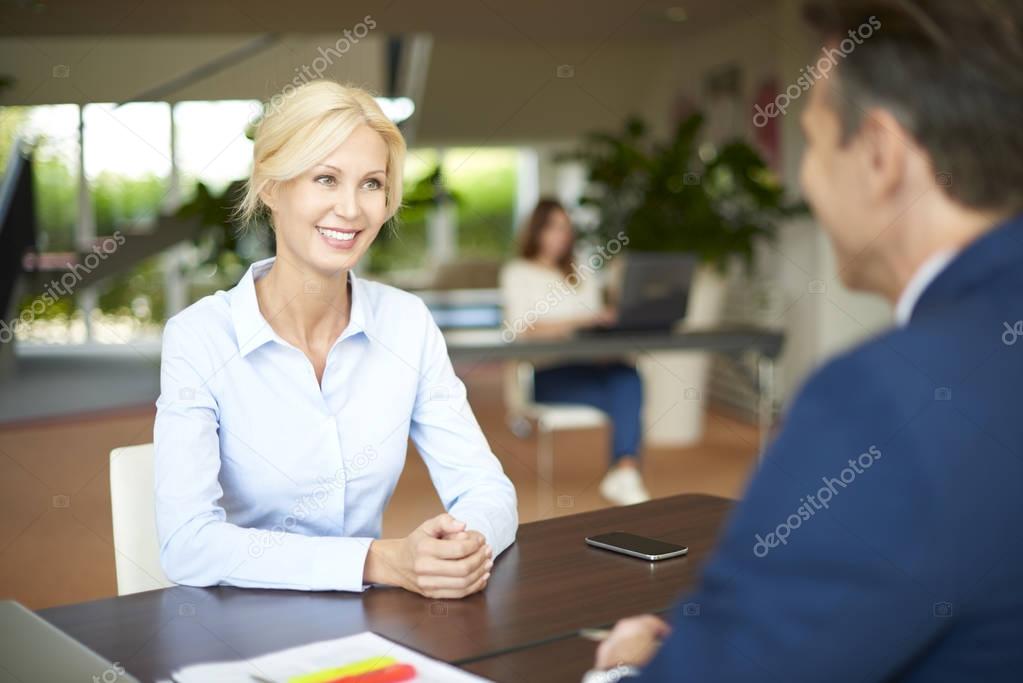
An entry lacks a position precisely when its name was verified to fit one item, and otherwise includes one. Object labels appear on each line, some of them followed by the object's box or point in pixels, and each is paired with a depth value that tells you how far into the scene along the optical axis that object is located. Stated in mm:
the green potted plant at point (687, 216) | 6133
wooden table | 1169
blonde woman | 1469
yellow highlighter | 1062
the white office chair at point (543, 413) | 4762
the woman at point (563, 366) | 4961
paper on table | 1067
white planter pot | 6309
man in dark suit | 658
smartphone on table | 1513
